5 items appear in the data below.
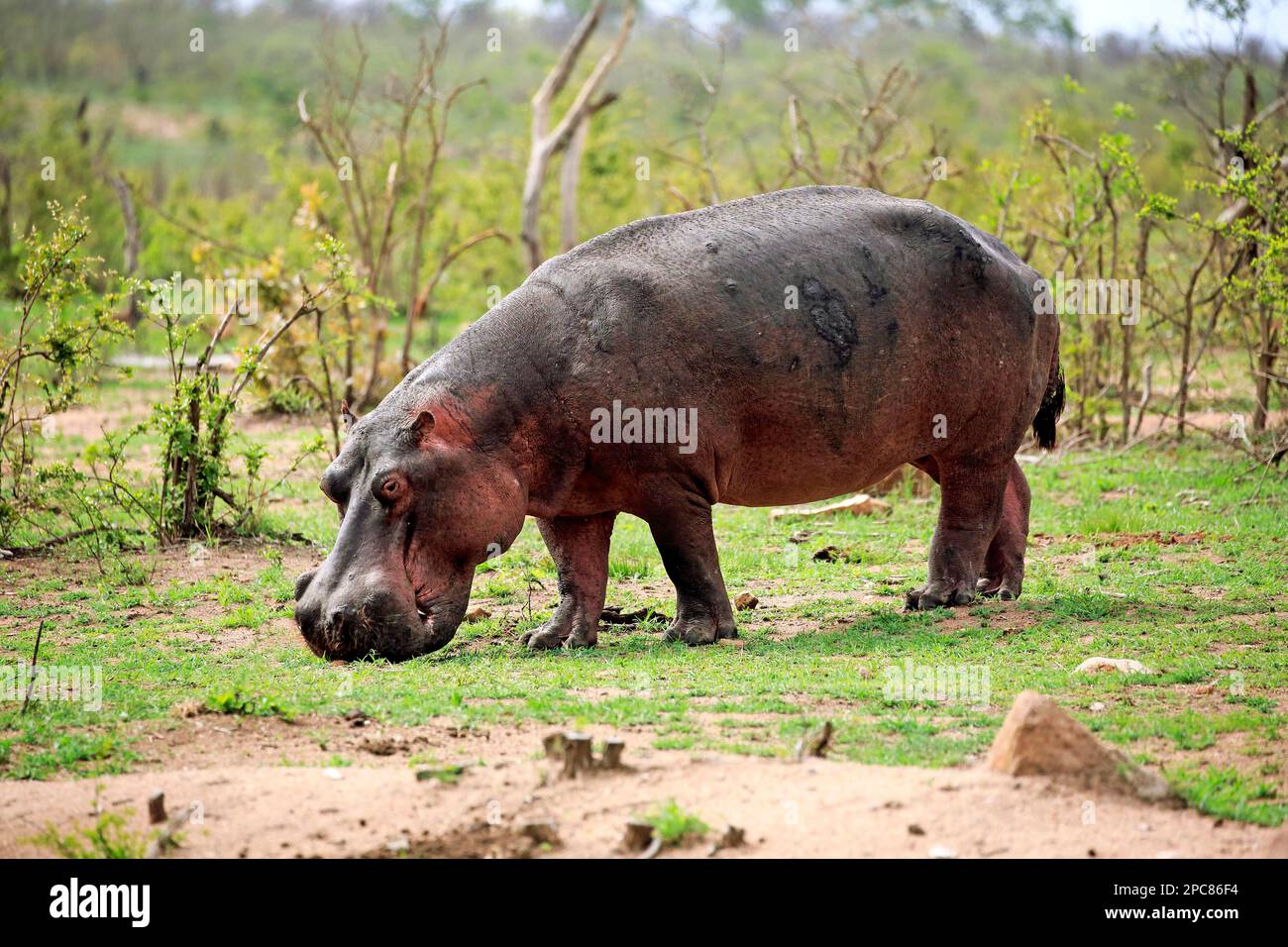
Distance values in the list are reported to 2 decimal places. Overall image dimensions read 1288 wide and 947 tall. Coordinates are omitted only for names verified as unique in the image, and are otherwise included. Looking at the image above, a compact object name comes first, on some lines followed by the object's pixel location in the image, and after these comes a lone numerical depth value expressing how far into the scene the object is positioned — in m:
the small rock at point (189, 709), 6.26
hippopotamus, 7.30
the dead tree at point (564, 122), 18.19
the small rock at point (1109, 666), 6.93
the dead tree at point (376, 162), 15.26
